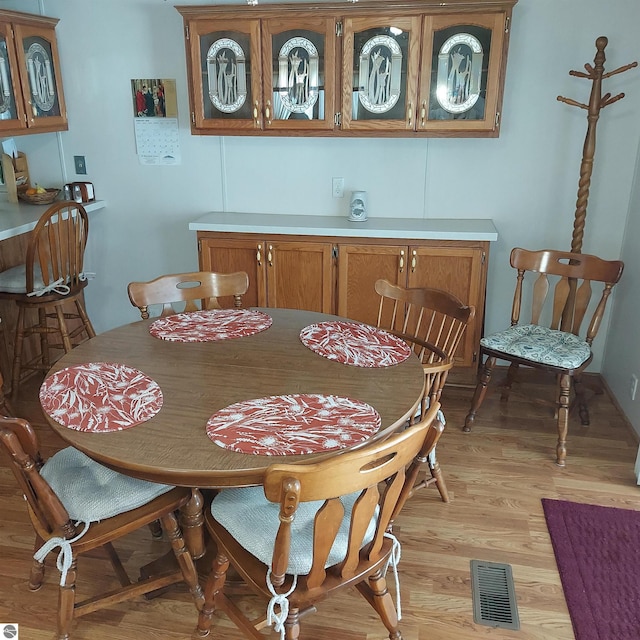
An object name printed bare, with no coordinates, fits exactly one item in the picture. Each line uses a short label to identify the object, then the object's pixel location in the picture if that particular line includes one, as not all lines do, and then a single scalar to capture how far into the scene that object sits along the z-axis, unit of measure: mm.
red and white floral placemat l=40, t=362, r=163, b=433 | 1591
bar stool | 3008
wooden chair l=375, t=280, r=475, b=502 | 2057
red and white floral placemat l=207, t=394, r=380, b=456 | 1482
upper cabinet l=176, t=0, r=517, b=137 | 2908
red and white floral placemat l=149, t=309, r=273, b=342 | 2152
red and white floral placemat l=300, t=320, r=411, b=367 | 1958
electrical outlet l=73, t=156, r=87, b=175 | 3717
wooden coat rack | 2816
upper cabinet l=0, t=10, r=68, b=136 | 3146
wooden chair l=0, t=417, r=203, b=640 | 1510
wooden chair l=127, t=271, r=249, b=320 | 2438
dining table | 1452
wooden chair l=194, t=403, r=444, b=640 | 1259
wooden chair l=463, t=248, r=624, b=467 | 2688
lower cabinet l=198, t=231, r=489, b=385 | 3127
